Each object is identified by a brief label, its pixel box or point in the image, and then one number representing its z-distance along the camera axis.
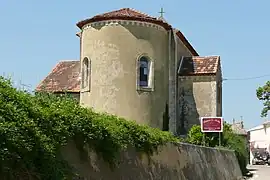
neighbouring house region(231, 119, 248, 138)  90.15
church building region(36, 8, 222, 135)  33.00
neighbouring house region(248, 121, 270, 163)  91.86
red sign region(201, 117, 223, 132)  30.47
